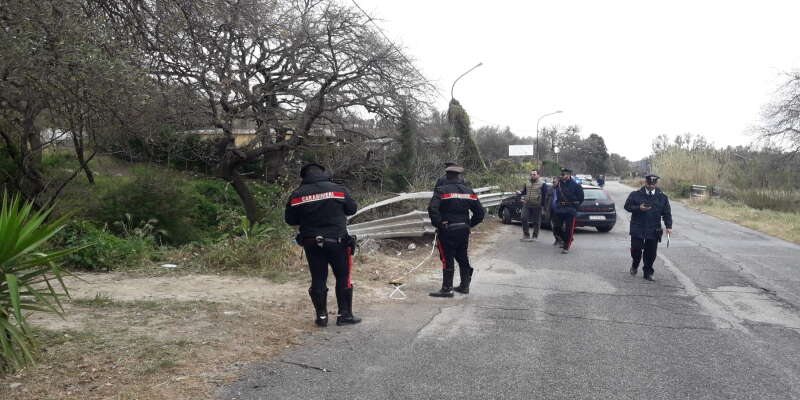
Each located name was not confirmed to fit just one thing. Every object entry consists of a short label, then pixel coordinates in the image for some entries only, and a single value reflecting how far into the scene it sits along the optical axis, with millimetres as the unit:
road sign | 63125
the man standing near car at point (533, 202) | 14086
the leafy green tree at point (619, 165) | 124969
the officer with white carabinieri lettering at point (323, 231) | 5961
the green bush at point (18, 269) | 3867
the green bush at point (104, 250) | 8906
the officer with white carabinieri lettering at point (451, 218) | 7605
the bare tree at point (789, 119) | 32719
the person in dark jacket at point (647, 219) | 9406
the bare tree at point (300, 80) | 17938
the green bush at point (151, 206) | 13227
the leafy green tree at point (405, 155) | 21414
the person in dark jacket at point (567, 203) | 12062
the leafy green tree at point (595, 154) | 103250
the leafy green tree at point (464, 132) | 27234
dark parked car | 17094
